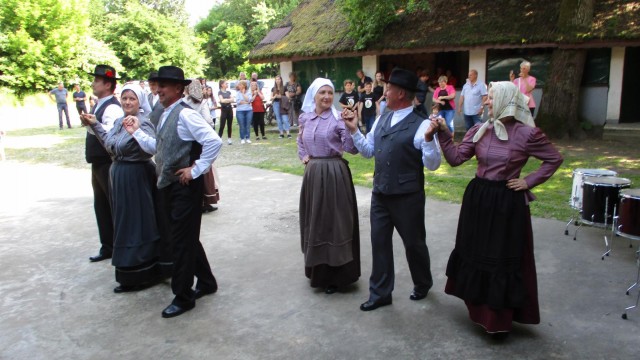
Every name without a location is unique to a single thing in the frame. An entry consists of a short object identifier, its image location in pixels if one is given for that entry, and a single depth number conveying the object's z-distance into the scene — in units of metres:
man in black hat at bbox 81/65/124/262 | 5.06
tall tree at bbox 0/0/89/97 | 30.06
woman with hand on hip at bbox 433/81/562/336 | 3.46
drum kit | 4.43
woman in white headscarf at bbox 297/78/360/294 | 4.41
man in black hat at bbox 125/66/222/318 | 4.09
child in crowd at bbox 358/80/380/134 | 13.52
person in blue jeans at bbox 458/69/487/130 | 12.09
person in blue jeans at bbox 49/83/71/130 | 20.67
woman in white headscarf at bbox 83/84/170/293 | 4.64
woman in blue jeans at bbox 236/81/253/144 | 14.24
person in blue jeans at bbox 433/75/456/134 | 12.47
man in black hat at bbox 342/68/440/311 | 3.91
